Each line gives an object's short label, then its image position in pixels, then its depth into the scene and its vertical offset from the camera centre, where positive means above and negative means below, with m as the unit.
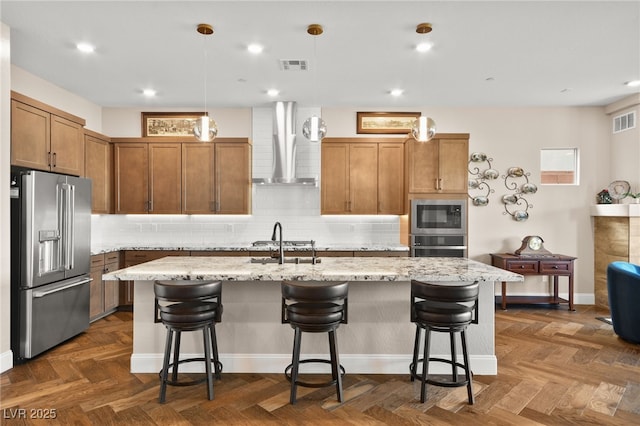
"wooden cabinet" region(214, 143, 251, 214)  5.60 +0.50
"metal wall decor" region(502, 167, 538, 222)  5.81 +0.30
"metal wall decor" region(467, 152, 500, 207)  5.83 +0.50
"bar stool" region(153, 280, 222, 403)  2.62 -0.69
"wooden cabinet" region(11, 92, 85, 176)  3.51 +0.76
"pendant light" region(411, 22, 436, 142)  3.33 +0.75
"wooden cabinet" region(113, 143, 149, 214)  5.60 +0.49
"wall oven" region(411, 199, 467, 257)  5.23 -0.22
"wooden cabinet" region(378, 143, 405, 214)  5.64 +0.50
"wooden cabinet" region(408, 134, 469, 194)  5.28 +0.64
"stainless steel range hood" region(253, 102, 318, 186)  5.63 +1.05
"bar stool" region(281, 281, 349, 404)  2.55 -0.68
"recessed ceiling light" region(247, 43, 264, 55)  3.71 +1.61
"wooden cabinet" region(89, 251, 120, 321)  4.68 -0.97
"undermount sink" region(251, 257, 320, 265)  3.31 -0.42
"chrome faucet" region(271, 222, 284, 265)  3.20 -0.40
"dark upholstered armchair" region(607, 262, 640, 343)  3.94 -0.92
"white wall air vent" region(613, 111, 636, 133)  5.35 +1.28
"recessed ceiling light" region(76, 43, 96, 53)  3.70 +1.61
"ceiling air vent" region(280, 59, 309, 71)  4.07 +1.60
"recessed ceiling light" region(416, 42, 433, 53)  3.64 +1.59
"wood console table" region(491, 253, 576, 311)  5.34 -0.76
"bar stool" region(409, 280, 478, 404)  2.61 -0.69
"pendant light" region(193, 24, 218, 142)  3.30 +0.74
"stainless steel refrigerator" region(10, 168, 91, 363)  3.43 -0.45
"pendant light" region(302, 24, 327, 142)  3.36 +0.75
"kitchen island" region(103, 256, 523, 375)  3.19 -1.01
